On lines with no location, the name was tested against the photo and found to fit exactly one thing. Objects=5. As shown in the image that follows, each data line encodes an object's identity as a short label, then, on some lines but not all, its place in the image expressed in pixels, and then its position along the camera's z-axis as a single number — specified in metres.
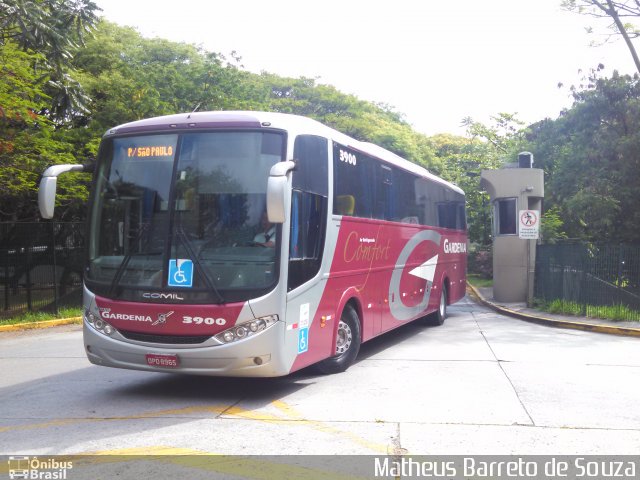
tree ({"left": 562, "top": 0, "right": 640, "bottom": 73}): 20.62
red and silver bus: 7.13
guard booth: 20.47
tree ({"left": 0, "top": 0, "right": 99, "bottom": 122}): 13.95
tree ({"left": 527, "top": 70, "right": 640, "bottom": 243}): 21.53
